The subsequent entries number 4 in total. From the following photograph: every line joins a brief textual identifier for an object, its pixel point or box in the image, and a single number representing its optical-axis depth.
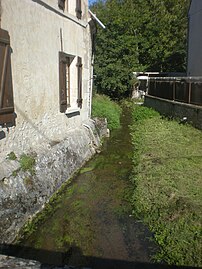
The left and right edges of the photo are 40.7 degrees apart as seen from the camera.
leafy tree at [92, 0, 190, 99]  24.48
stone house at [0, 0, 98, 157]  5.00
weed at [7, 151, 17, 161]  5.14
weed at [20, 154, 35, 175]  5.35
